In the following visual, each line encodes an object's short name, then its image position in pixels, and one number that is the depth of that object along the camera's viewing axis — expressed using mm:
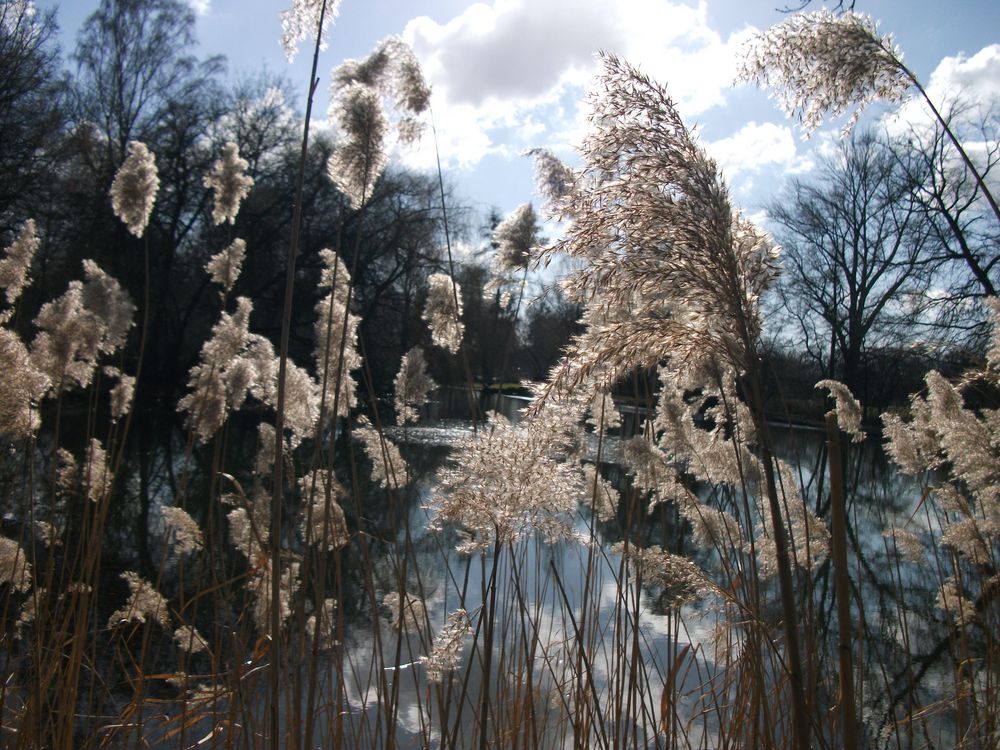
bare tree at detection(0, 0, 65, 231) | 12445
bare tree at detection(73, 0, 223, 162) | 16844
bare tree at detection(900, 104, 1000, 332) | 13891
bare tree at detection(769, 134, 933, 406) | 20250
